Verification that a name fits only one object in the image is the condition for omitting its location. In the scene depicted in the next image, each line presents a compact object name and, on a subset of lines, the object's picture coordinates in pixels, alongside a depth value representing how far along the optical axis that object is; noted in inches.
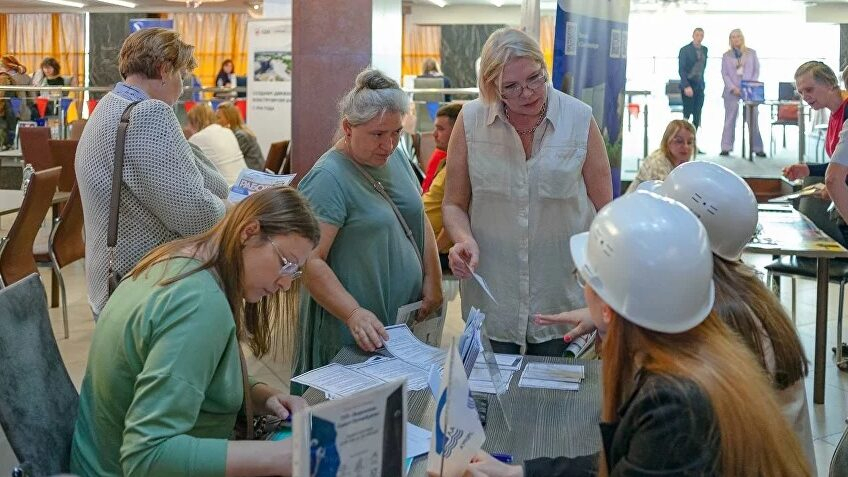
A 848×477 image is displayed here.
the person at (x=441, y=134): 217.3
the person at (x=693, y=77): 528.4
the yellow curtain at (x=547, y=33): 788.0
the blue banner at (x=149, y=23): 516.4
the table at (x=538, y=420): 75.8
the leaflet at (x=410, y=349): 93.7
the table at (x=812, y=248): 168.2
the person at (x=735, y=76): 517.0
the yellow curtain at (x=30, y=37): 876.6
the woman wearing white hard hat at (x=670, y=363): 53.1
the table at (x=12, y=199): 214.5
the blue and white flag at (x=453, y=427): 58.4
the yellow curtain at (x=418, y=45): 877.2
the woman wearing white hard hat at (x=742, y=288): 68.6
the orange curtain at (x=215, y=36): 919.7
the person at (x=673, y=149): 225.8
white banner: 392.5
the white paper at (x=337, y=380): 83.7
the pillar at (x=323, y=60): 188.4
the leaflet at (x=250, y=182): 117.4
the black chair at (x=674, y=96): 531.5
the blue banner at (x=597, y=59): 157.9
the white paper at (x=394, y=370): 88.2
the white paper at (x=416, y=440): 73.4
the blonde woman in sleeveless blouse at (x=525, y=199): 106.9
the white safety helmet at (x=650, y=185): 83.9
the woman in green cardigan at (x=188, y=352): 63.7
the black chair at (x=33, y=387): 69.5
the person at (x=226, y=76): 716.0
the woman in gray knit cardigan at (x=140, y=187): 111.0
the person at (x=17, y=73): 414.3
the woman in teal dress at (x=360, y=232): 99.0
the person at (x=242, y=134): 309.4
